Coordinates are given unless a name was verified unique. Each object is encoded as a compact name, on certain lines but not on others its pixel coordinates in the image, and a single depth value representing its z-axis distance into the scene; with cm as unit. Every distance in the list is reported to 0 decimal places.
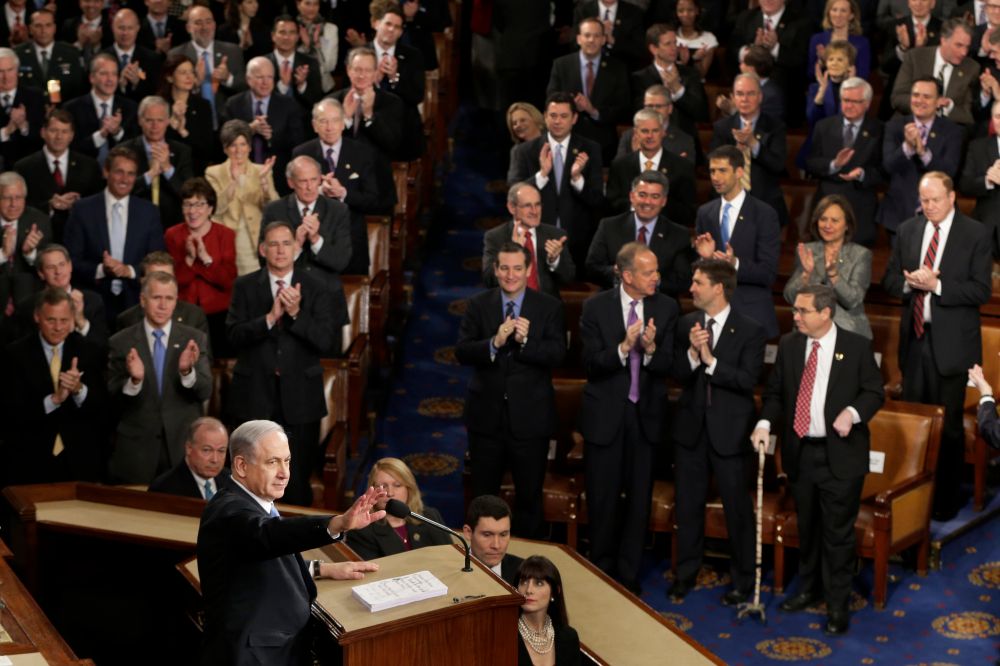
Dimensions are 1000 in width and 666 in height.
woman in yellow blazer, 1342
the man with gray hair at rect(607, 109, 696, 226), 1385
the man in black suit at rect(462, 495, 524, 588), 929
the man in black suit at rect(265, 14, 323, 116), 1566
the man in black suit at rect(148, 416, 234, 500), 1018
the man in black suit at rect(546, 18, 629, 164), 1589
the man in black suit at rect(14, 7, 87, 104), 1589
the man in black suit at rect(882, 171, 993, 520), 1252
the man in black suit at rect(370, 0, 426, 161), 1573
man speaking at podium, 684
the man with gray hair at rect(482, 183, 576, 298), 1272
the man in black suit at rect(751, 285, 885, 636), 1141
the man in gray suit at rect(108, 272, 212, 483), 1161
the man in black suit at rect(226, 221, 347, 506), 1182
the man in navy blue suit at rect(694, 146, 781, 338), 1279
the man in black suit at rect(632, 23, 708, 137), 1559
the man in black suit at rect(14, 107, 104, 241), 1391
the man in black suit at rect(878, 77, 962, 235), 1400
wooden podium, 663
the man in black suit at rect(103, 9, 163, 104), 1582
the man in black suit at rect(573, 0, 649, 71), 1675
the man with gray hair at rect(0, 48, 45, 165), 1480
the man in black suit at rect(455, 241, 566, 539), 1186
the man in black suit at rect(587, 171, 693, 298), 1295
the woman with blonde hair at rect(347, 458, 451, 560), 949
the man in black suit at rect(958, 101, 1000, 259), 1361
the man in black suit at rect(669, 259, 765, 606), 1162
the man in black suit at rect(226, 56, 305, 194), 1466
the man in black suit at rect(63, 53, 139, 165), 1467
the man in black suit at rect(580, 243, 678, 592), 1184
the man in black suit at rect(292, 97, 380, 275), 1367
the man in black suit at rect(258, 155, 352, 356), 1269
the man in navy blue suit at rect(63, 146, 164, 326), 1299
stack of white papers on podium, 678
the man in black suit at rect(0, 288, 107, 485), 1146
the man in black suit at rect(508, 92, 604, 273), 1393
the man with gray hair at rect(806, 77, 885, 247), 1419
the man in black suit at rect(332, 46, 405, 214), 1439
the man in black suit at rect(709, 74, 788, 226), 1437
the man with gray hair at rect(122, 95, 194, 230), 1383
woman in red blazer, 1276
